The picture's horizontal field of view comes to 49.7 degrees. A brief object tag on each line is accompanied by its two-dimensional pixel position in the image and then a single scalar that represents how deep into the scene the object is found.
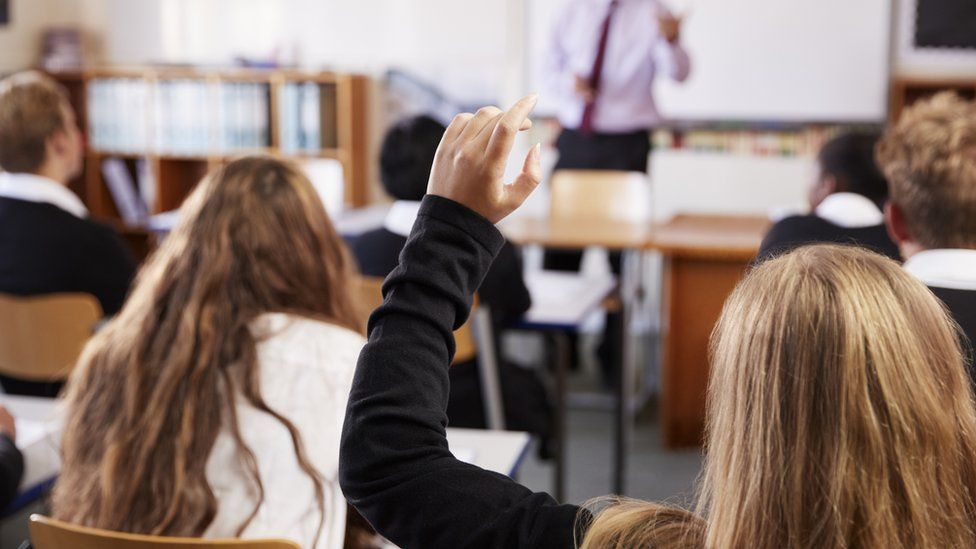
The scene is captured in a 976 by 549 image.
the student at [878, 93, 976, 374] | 1.73
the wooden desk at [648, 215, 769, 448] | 3.56
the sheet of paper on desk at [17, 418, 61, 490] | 1.74
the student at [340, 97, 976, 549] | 0.65
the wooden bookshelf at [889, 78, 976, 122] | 5.02
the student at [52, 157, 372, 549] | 1.43
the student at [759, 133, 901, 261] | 2.44
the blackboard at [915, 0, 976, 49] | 5.00
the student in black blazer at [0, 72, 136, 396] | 2.86
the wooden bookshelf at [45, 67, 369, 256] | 5.41
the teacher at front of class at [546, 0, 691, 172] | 4.86
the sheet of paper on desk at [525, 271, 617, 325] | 3.02
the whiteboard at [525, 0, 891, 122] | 5.16
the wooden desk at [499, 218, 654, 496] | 3.34
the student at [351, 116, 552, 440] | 2.73
